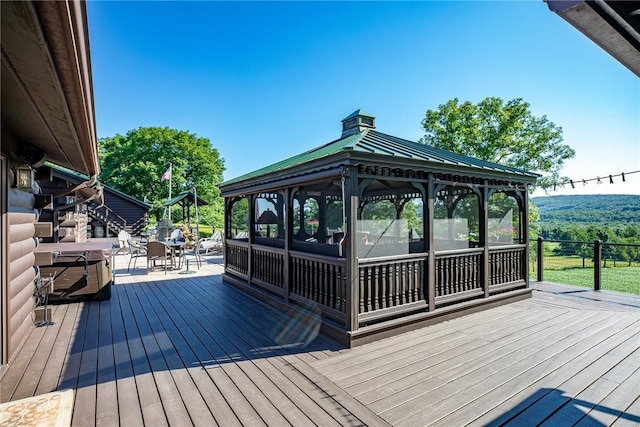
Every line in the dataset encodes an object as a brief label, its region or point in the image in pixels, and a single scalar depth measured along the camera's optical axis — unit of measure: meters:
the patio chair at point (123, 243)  10.95
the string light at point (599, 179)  5.80
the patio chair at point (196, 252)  9.45
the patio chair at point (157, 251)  7.59
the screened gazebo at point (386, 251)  3.64
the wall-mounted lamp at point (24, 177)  3.35
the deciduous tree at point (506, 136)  15.08
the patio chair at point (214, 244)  12.16
